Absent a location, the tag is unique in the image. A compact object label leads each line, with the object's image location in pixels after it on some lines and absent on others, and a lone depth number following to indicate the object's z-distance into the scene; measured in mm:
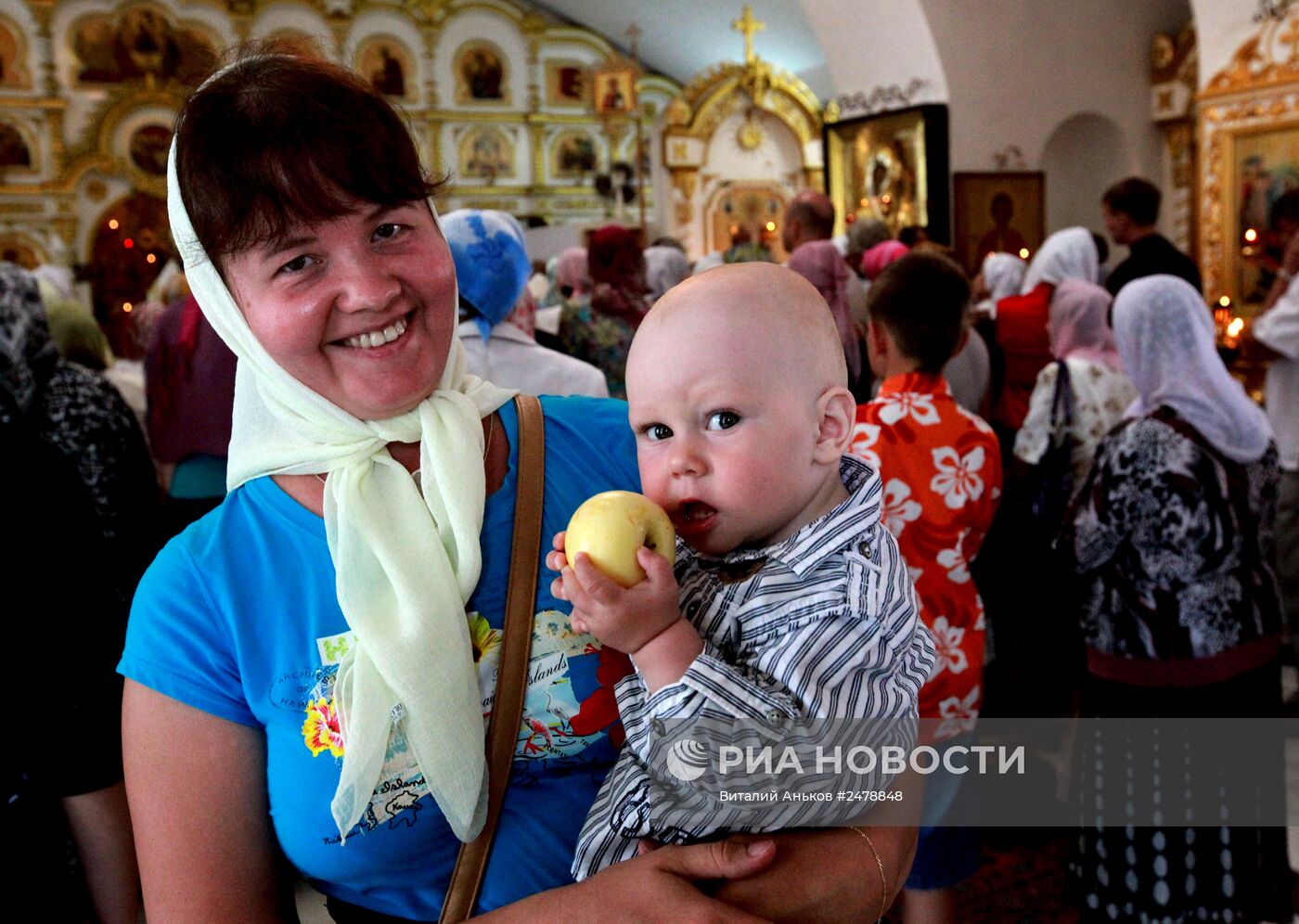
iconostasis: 16188
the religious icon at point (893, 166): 10539
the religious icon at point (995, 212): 10789
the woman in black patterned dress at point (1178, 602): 3043
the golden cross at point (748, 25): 16220
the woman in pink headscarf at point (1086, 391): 3939
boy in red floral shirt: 2869
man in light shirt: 4898
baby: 1229
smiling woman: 1309
